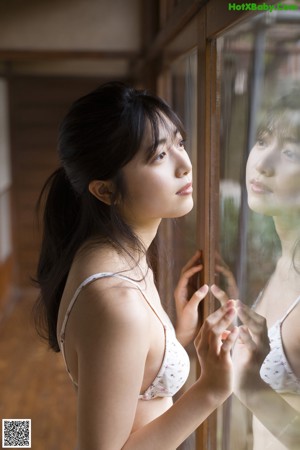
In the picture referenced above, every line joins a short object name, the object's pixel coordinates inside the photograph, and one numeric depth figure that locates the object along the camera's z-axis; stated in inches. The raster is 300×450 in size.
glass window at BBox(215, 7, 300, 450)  39.1
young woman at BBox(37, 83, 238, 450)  42.9
